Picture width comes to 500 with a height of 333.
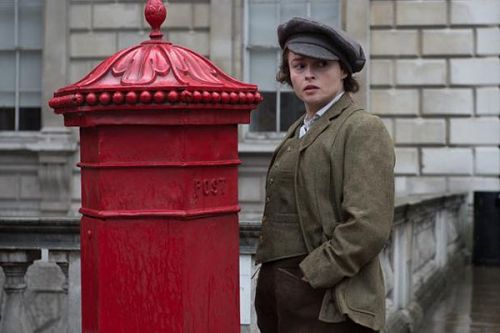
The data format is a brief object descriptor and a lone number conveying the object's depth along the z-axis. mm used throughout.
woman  6637
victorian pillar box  6523
